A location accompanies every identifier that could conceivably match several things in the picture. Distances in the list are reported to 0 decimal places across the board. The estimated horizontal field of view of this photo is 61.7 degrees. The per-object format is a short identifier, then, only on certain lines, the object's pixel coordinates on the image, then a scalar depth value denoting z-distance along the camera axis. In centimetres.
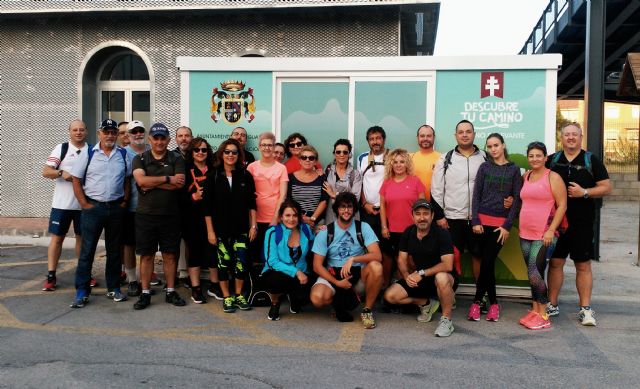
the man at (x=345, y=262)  504
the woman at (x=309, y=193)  557
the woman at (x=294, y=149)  607
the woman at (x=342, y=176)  560
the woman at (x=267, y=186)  559
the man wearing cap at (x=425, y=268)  488
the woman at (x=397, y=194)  536
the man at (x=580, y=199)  498
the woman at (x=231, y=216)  540
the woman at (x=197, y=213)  564
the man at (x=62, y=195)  573
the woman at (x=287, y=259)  515
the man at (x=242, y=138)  622
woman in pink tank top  484
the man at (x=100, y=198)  549
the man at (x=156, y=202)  536
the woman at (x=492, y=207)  509
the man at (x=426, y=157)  566
